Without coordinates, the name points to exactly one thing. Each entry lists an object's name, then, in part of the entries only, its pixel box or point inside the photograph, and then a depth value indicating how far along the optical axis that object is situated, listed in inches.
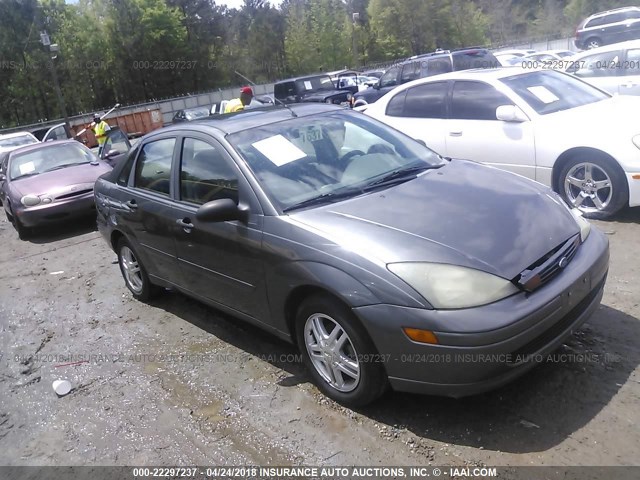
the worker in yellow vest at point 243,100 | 357.4
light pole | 1014.4
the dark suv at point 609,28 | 853.2
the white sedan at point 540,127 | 214.2
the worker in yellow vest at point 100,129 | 474.5
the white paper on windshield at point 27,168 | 389.4
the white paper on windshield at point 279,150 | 147.0
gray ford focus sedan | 107.6
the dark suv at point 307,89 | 832.3
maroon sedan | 350.9
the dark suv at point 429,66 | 616.4
